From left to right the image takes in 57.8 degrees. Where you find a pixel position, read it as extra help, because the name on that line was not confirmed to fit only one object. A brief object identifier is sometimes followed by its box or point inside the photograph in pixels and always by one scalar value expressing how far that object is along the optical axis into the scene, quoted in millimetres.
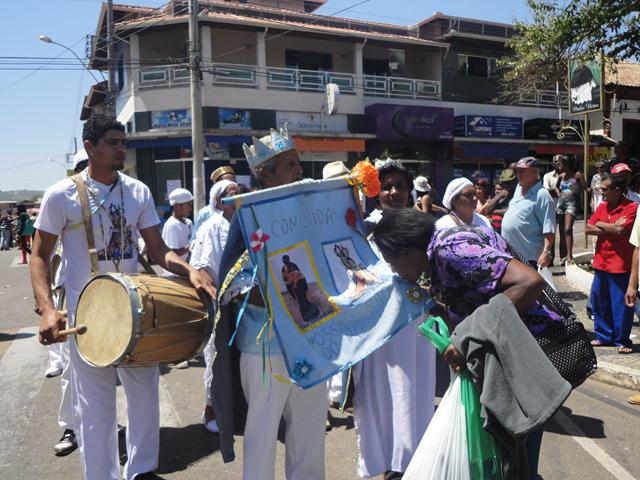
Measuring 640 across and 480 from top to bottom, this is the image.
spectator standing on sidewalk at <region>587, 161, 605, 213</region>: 10700
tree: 9062
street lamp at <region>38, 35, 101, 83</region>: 21884
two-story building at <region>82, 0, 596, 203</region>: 22266
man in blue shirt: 6184
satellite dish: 23141
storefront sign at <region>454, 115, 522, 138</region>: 27297
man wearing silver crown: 2754
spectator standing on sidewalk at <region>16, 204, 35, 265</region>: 20172
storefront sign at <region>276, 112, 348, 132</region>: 23738
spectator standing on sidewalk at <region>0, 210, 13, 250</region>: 30578
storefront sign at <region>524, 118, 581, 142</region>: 28891
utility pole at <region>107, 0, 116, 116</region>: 22778
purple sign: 24938
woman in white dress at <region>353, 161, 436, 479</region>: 3434
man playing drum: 3240
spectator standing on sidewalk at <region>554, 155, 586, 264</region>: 10984
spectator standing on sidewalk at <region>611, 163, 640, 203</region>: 6264
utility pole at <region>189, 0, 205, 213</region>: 18250
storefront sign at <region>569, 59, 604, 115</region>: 10859
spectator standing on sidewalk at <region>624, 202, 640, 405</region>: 5000
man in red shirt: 6082
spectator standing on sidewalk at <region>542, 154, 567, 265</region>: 11842
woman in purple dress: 2348
